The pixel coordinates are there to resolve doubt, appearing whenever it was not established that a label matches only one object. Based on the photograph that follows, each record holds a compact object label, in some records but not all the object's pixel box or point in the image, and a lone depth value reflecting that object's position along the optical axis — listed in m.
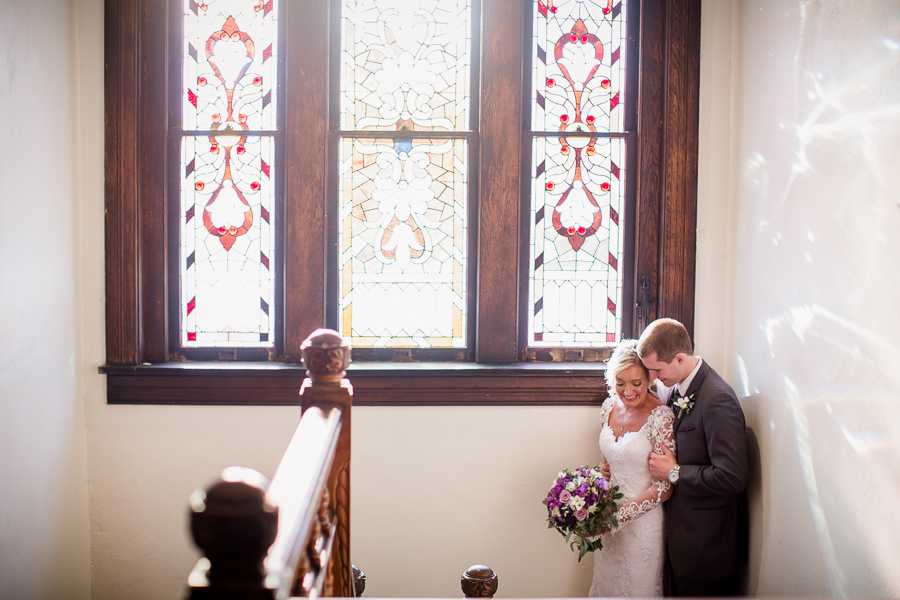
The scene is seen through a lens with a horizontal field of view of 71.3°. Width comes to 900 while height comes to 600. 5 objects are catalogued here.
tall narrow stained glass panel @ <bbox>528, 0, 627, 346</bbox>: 3.16
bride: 2.60
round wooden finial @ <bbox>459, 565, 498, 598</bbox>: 2.29
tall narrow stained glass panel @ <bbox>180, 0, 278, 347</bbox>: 3.12
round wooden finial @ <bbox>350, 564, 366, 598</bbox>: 2.31
